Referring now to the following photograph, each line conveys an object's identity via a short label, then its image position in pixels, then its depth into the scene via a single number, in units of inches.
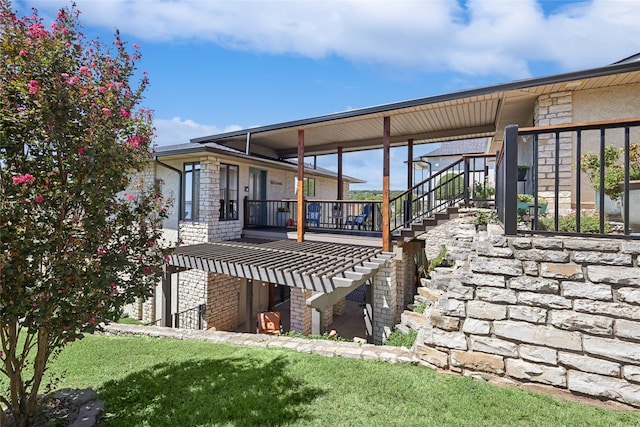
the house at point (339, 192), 214.4
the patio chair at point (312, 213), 441.1
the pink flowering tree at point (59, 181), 97.9
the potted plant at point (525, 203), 184.9
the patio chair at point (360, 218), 382.6
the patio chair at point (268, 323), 341.4
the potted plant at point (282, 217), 464.8
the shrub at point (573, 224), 130.9
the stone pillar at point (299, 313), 347.3
